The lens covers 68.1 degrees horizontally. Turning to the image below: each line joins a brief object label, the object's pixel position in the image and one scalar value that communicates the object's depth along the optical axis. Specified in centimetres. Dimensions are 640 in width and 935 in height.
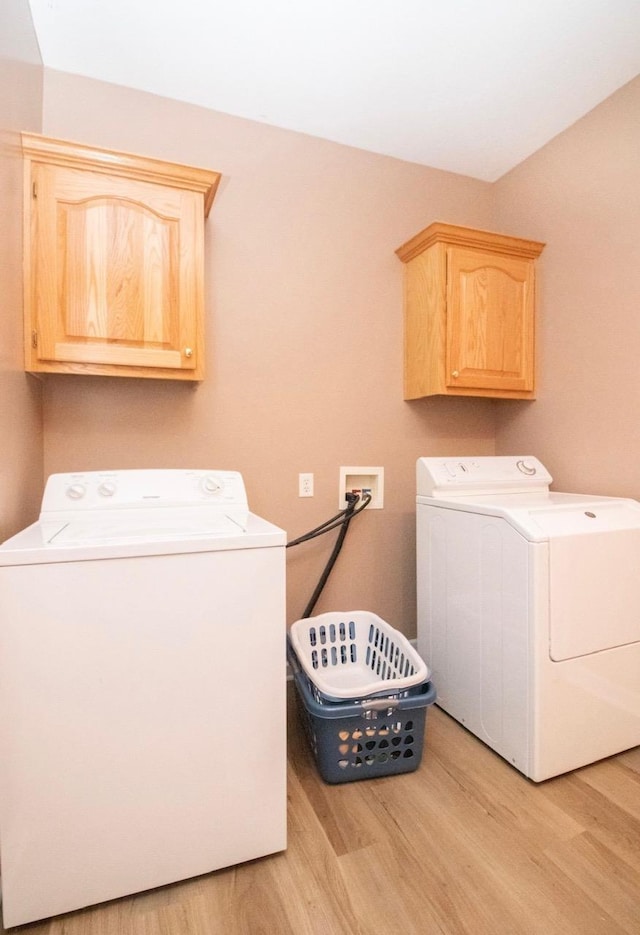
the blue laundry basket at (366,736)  146
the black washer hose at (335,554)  213
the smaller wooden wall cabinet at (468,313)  206
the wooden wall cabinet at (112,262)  152
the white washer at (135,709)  102
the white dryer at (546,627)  145
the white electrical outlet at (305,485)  212
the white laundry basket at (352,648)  180
